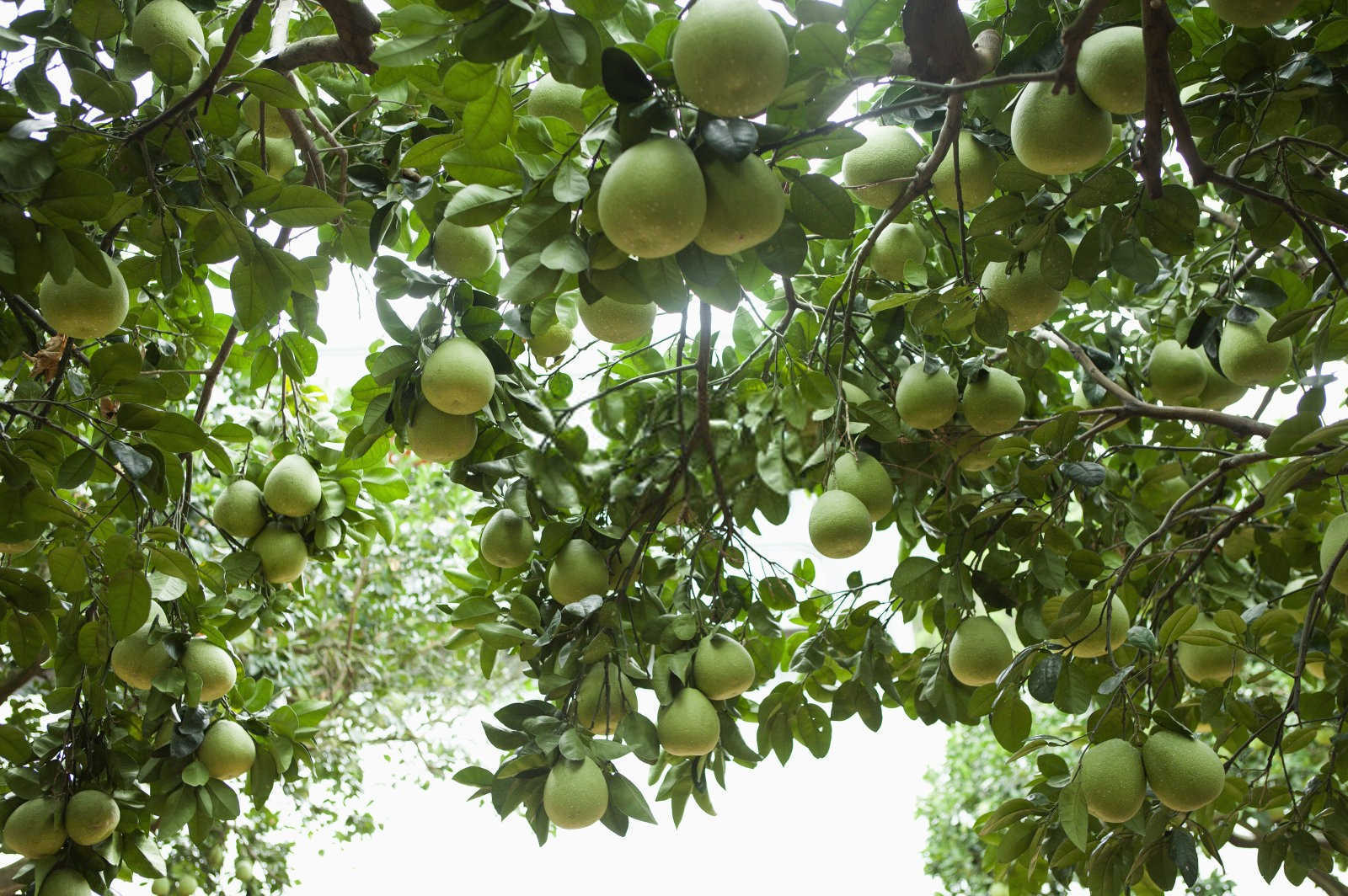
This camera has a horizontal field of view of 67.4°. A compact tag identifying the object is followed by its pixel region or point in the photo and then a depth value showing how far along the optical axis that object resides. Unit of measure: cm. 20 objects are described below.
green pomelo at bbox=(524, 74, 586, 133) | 112
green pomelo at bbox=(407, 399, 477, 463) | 124
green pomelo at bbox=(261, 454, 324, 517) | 166
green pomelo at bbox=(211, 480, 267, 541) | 169
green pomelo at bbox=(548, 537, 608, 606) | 133
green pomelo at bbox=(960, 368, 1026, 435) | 140
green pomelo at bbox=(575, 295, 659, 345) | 112
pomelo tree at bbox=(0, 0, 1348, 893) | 93
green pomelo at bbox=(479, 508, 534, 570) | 136
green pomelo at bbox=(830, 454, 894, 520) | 126
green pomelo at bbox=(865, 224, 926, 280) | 144
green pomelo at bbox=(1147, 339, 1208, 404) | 160
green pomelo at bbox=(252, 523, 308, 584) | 168
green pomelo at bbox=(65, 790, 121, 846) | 161
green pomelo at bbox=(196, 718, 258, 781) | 163
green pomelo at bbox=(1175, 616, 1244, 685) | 175
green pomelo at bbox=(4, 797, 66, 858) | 160
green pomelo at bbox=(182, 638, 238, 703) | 154
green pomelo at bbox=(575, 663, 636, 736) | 133
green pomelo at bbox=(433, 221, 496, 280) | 122
